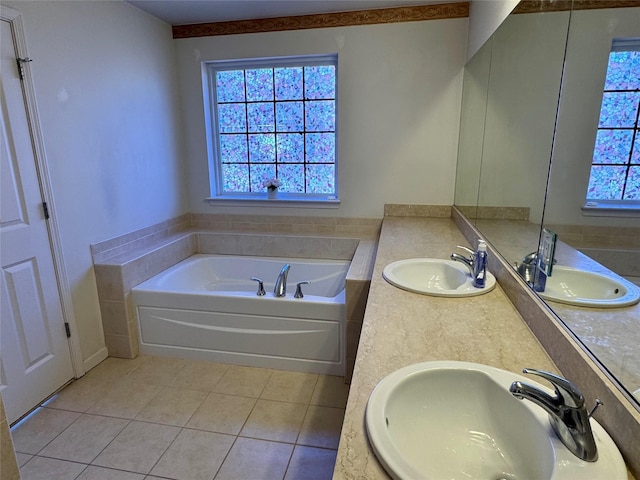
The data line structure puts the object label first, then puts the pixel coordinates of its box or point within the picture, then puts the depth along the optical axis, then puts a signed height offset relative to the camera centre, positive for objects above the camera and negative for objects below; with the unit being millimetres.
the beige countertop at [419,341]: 708 -548
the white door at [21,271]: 1763 -586
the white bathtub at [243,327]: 2203 -1088
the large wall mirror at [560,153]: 774 +4
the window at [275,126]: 3143 +274
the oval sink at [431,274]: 1580 -563
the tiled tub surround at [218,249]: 2318 -726
